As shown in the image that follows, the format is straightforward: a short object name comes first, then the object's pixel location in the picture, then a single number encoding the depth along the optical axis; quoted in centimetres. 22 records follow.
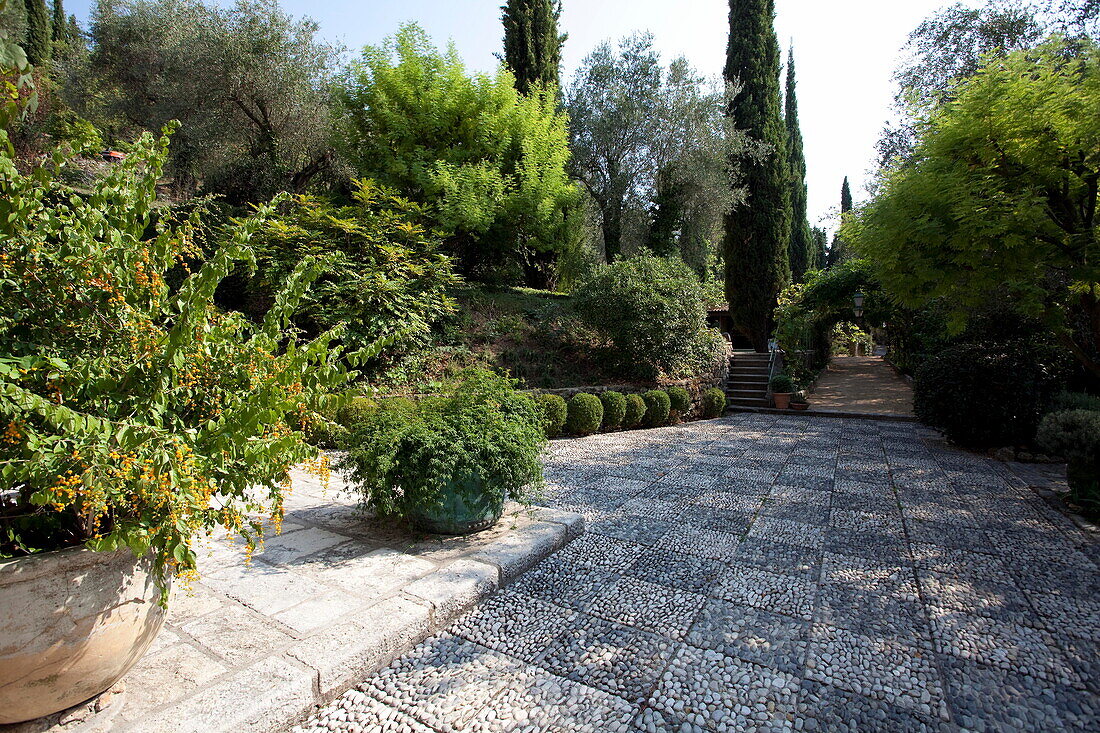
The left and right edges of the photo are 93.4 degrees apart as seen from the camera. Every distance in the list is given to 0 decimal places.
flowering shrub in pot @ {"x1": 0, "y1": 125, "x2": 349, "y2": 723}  147
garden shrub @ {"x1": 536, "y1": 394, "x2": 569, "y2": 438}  742
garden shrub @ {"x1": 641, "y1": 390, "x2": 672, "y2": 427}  884
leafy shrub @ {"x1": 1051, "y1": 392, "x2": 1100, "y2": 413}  530
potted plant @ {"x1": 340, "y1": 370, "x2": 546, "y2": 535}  315
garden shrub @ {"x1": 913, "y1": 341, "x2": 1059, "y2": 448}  629
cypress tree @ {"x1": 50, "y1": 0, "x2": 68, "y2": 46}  1725
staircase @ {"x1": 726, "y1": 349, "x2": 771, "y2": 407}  1151
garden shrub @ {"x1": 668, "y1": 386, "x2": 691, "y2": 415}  935
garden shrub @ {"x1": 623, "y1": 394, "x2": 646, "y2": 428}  850
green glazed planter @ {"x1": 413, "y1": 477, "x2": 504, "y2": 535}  326
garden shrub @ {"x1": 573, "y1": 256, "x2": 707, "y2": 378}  927
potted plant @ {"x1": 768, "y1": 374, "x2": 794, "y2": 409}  1092
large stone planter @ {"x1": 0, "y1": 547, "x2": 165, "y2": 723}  146
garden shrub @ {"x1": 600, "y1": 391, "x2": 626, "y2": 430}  817
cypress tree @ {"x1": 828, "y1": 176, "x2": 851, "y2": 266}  2979
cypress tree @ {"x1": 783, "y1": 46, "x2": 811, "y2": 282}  2184
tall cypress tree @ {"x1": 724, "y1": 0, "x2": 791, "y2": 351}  1402
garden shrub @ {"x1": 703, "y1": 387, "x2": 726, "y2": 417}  1020
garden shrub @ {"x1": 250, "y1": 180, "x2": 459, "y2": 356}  699
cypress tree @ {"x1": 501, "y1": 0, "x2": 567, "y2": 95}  1241
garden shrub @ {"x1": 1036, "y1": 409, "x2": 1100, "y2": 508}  418
